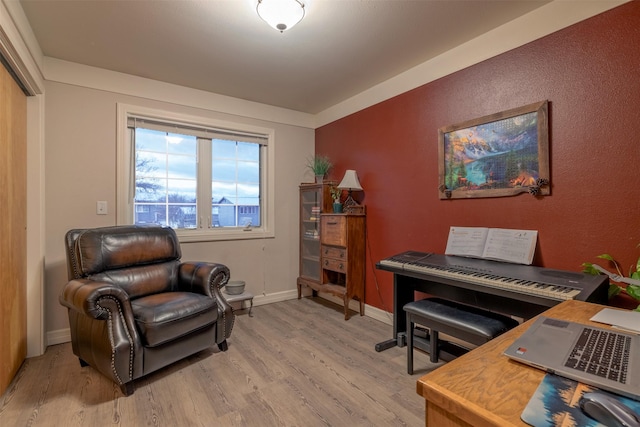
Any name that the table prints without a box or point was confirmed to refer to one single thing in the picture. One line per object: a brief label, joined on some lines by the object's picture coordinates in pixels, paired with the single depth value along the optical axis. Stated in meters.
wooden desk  0.58
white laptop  0.64
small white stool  3.25
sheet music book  2.06
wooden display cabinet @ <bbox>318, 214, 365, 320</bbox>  3.21
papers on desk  0.94
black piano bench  1.79
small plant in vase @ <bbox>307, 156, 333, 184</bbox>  3.70
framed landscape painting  2.05
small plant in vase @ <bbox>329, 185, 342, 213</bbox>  3.44
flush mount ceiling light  1.76
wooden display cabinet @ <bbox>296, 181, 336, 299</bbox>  3.62
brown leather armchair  1.89
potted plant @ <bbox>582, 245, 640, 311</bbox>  1.45
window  3.03
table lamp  3.30
